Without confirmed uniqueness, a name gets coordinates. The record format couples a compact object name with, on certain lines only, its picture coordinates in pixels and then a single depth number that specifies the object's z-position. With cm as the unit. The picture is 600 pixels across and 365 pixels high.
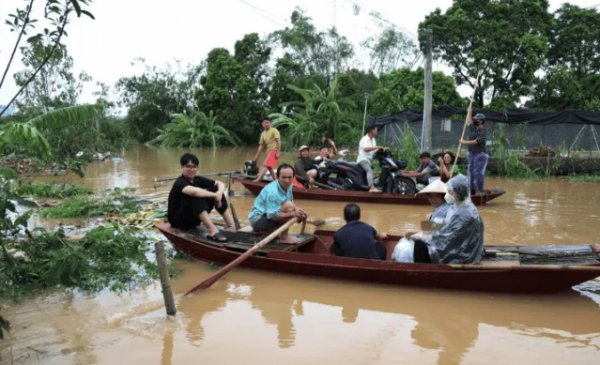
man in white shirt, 1054
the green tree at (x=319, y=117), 2652
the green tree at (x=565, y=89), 2361
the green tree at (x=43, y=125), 439
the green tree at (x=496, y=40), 2436
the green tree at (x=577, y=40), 2514
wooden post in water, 476
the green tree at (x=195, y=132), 3206
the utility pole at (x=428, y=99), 1441
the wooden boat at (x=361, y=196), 1034
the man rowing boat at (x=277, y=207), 624
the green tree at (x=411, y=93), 2556
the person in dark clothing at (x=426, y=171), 1045
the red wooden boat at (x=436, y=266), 502
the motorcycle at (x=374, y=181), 1076
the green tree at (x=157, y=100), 3725
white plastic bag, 568
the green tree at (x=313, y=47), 3344
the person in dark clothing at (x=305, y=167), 1128
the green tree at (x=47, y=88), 2072
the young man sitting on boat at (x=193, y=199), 637
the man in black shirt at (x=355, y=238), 565
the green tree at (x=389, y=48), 3634
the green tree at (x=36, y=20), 394
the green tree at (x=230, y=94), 3209
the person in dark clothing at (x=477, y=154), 1027
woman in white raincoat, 513
